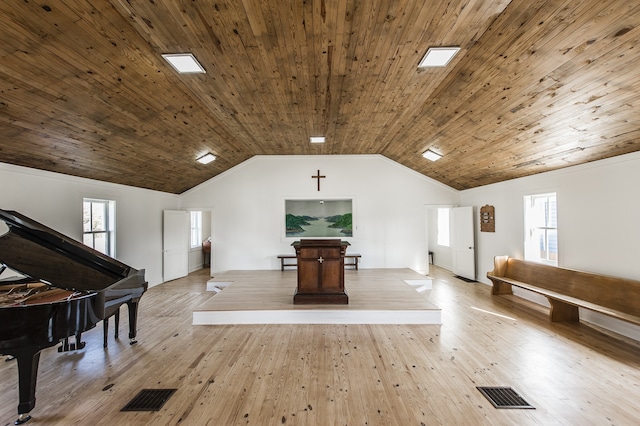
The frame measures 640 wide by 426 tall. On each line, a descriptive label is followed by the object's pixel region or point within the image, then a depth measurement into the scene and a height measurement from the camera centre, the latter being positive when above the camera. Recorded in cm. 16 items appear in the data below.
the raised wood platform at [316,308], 407 -132
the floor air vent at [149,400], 228 -152
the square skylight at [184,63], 262 +152
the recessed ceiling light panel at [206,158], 565 +125
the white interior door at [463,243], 662 -63
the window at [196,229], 842 -29
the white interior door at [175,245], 675 -62
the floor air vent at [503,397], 228 -153
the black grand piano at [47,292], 206 -68
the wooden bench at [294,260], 697 -105
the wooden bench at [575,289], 332 -106
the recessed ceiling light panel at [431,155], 555 +125
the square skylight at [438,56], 258 +154
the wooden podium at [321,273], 439 -86
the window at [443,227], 827 -30
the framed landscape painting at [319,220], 715 -5
